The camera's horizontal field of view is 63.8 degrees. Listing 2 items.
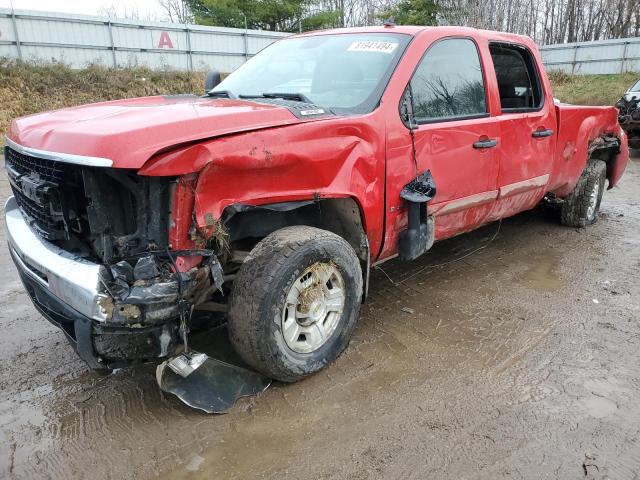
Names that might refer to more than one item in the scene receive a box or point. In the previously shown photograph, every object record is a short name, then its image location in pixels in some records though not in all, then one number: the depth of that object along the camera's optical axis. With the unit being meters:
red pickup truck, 2.27
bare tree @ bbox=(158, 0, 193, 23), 39.34
